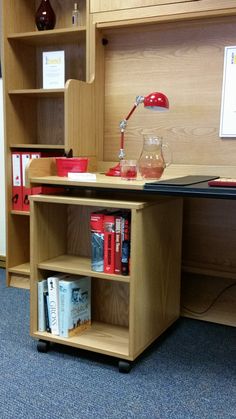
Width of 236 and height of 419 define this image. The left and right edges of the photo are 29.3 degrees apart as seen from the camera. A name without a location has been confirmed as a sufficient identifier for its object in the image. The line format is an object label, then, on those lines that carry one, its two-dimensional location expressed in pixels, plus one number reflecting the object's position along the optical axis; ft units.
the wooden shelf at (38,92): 8.08
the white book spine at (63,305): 5.98
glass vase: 8.39
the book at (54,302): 6.05
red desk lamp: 6.11
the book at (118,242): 5.58
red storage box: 6.27
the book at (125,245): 5.51
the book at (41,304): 6.15
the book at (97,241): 5.73
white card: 8.22
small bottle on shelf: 8.34
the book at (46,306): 6.15
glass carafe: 6.05
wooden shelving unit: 8.41
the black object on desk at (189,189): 4.77
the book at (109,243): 5.63
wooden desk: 7.14
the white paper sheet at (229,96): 6.73
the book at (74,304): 5.99
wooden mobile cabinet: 5.53
